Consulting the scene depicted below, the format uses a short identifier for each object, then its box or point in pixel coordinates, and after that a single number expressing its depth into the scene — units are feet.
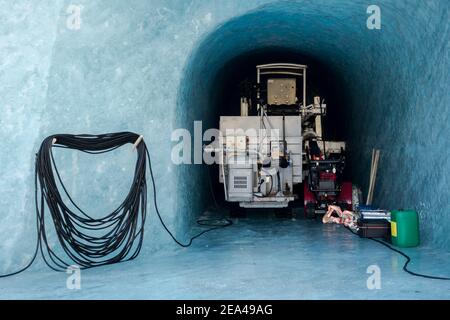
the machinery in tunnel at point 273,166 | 26.71
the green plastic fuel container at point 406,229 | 19.72
